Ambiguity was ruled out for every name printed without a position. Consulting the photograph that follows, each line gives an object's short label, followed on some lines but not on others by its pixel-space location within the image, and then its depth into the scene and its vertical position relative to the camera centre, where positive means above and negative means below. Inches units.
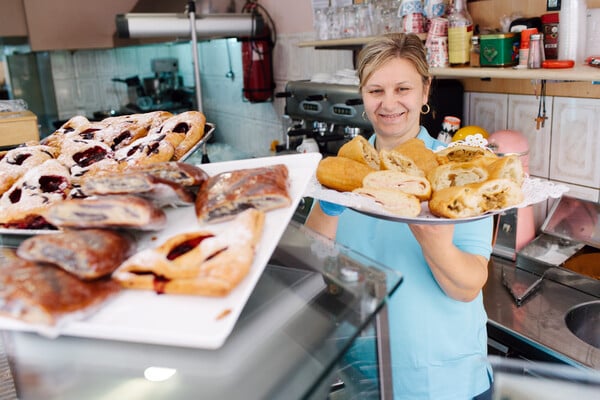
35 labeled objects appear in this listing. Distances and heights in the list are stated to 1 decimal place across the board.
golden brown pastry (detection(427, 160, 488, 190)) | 31.8 -6.9
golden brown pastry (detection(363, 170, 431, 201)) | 30.7 -6.9
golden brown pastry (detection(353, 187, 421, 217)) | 28.0 -7.3
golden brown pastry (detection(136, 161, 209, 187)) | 24.8 -4.5
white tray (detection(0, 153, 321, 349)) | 17.5 -8.2
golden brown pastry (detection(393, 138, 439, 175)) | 35.7 -6.4
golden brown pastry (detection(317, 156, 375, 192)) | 32.9 -6.7
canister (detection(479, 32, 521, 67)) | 64.9 +0.8
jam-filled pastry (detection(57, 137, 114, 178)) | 33.8 -4.7
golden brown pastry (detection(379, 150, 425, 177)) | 33.9 -6.4
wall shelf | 54.2 -2.0
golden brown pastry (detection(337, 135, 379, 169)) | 36.2 -6.0
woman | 40.6 -19.0
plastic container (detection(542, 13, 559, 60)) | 63.4 +2.1
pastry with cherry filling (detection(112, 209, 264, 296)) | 19.4 -7.0
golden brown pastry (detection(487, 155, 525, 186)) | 30.4 -6.4
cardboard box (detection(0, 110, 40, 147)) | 91.9 -7.6
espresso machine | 83.0 -7.8
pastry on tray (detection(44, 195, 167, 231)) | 21.6 -5.4
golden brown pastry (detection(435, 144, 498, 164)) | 35.4 -6.3
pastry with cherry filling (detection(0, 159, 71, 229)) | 27.2 -6.1
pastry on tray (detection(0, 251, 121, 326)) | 18.5 -7.5
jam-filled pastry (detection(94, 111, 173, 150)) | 37.0 -3.5
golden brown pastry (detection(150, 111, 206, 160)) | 35.0 -3.8
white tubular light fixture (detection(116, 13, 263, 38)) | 104.8 +9.8
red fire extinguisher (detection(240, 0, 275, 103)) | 126.1 +2.1
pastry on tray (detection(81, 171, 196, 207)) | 23.2 -4.7
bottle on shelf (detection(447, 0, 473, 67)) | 68.9 +2.9
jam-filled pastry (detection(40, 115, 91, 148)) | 38.4 -3.7
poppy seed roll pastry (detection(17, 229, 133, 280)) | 19.9 -6.4
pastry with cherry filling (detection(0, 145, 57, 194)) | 32.9 -4.9
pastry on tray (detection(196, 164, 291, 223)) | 23.5 -5.5
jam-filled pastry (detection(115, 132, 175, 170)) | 32.0 -4.6
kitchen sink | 58.2 -29.0
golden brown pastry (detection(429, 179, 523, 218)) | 28.2 -7.4
